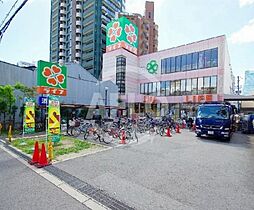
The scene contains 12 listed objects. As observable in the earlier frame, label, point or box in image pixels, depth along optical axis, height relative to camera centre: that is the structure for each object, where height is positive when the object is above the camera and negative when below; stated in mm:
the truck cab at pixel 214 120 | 10734 -914
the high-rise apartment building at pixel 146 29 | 61162 +27297
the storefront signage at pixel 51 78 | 7298 +1067
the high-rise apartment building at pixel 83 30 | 53844 +22979
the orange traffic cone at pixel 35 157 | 5793 -1746
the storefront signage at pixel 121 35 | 33719 +13330
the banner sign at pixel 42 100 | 12480 +222
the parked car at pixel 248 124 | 15688 -1669
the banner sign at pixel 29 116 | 10430 -760
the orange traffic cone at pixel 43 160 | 5562 -1773
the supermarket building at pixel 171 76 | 25156 +4639
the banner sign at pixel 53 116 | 7578 -558
